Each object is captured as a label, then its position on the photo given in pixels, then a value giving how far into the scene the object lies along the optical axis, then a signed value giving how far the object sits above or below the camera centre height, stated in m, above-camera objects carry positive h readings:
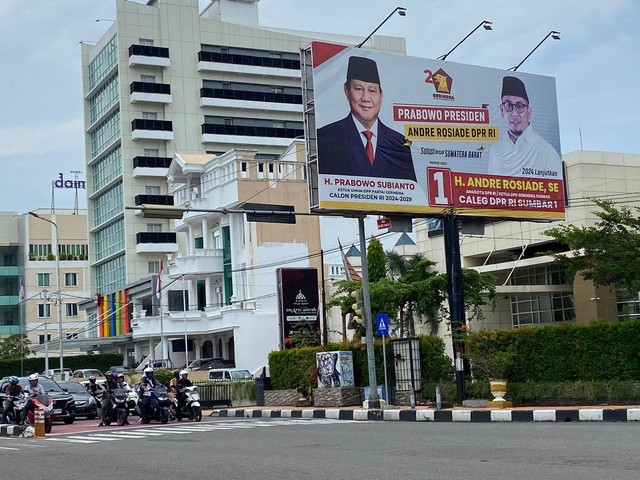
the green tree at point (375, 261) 48.19 +4.95
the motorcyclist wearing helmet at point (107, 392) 27.92 -0.31
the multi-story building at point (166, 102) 82.38 +23.05
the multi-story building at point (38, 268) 94.81 +11.16
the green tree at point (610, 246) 30.53 +3.24
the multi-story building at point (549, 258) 47.78 +5.33
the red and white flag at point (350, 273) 46.59 +4.38
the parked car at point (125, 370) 55.23 +0.58
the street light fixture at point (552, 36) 32.75 +10.30
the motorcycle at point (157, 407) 27.08 -0.78
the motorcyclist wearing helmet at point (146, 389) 27.30 -0.29
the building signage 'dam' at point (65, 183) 102.03 +20.19
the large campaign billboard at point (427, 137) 27.92 +6.53
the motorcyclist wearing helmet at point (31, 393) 24.53 -0.19
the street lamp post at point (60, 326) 55.58 +3.26
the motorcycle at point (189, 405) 27.55 -0.80
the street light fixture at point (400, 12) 29.57 +10.29
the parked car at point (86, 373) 58.46 +0.51
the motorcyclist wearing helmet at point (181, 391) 27.64 -0.40
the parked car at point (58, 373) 55.28 +0.61
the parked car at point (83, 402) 33.91 -0.67
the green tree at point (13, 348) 76.12 +2.94
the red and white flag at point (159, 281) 57.19 +5.51
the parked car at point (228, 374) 47.28 -0.03
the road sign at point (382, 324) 27.56 +1.11
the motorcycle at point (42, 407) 24.19 -0.54
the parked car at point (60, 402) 31.11 -0.59
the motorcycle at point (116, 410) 27.73 -0.81
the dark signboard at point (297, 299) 44.16 +3.10
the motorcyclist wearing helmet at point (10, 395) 26.81 -0.23
